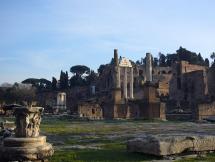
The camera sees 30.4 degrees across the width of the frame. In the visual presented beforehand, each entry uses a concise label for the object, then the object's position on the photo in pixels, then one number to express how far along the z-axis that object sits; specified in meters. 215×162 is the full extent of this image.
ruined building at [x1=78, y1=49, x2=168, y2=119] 32.41
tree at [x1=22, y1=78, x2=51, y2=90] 111.18
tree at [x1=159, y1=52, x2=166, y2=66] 109.17
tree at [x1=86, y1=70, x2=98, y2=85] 89.16
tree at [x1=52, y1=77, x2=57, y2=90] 90.80
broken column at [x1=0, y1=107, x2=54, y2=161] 7.91
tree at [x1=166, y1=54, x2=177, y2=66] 105.26
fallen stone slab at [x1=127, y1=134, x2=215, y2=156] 8.58
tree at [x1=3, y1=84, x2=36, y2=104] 56.81
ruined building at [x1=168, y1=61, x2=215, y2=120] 59.66
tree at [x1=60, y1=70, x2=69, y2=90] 91.06
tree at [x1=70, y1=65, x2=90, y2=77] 111.19
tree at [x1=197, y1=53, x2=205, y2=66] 99.94
